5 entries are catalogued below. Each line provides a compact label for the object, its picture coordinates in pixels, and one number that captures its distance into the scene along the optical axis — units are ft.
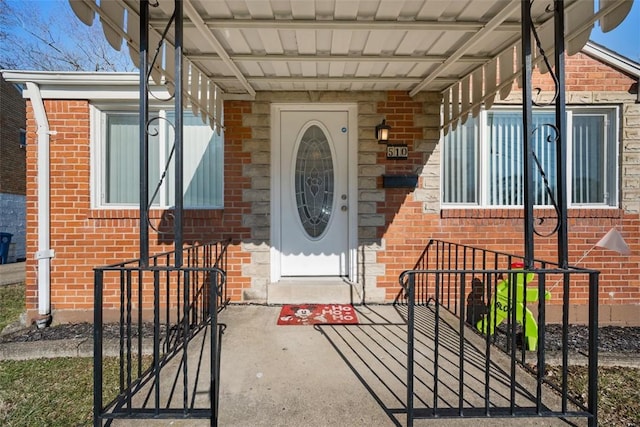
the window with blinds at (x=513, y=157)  15.39
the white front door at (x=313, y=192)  15.31
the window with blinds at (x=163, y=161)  15.12
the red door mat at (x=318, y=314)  12.66
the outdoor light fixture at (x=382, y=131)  14.42
